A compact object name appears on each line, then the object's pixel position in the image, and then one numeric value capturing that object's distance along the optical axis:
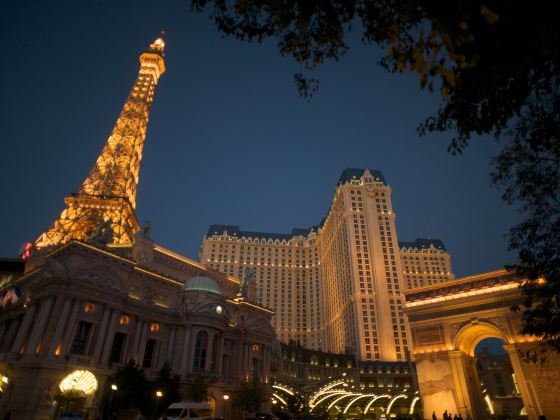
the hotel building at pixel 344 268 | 113.12
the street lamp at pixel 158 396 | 38.90
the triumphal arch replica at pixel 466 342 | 39.56
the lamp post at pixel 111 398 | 36.84
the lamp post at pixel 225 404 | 48.85
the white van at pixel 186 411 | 30.04
